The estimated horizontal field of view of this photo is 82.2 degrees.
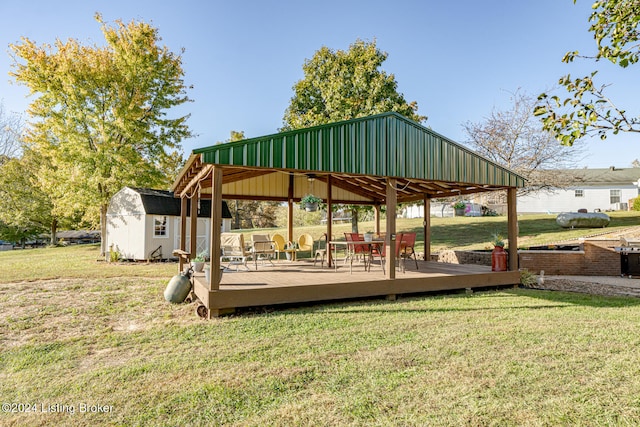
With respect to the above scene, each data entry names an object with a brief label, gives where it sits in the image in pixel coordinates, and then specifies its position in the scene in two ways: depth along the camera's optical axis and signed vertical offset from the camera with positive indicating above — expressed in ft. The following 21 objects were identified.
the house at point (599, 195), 86.58 +7.61
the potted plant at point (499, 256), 29.09 -2.31
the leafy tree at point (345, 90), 54.19 +21.28
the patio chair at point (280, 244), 34.23 -1.63
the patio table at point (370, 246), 26.17 -1.61
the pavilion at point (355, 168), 19.63 +3.83
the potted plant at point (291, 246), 34.94 -1.82
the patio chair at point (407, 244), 29.91 -1.37
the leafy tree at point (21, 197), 77.56 +6.53
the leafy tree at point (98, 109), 50.85 +17.20
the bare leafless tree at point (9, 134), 81.11 +21.00
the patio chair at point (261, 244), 28.11 -1.32
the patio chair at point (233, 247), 28.43 -1.54
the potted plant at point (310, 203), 29.30 +1.97
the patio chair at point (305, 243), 35.04 -1.55
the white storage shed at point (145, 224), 51.37 +0.47
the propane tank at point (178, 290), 23.56 -4.03
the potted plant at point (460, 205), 34.08 +2.08
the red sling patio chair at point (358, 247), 29.01 -1.62
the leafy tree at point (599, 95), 8.42 +3.18
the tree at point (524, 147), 47.80 +10.88
